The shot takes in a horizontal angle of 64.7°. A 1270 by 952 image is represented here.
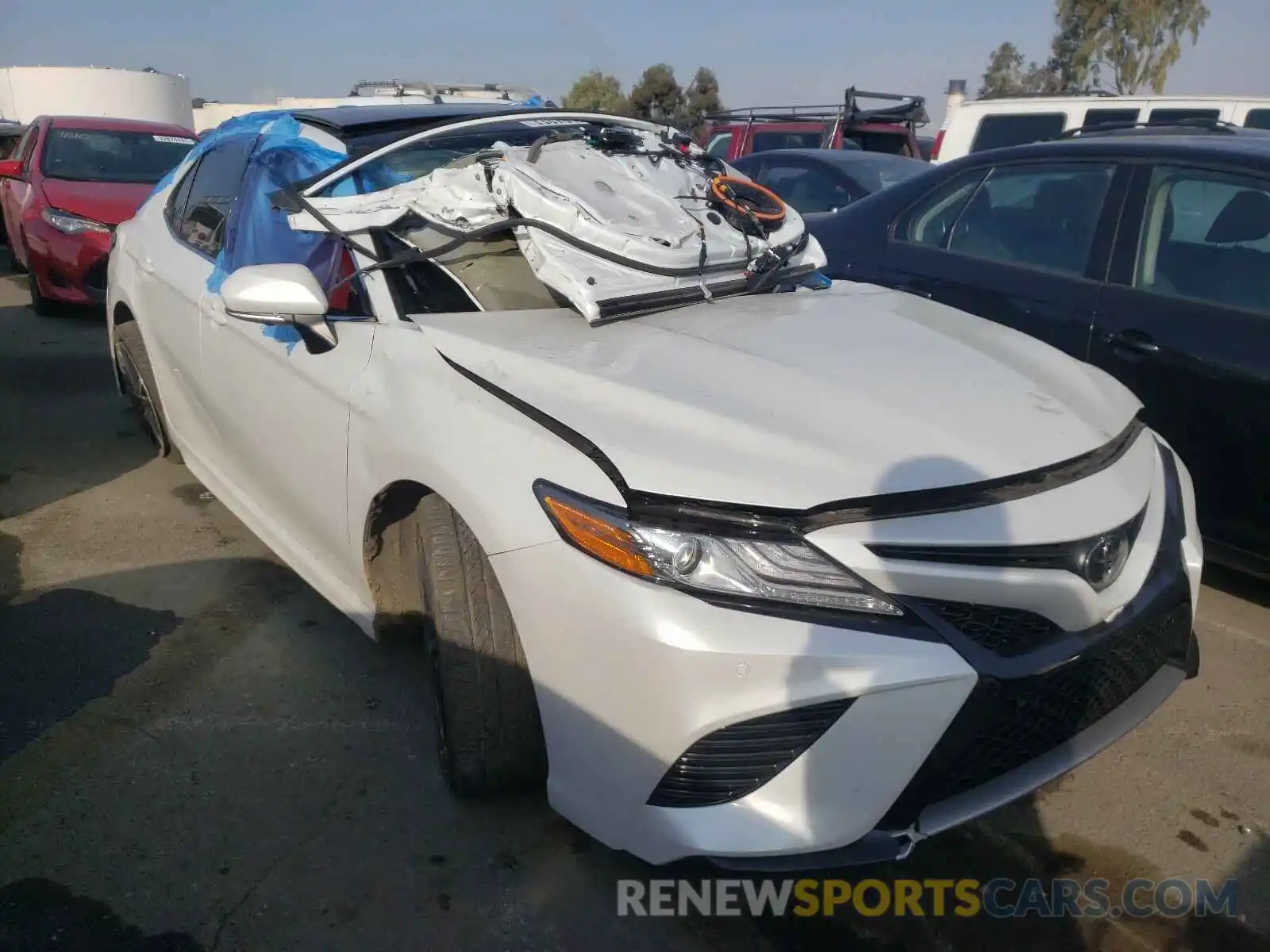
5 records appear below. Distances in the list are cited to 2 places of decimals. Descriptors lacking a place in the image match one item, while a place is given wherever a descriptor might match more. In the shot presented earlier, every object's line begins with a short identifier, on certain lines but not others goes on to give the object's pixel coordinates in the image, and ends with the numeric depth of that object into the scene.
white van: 7.44
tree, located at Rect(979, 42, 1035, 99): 44.38
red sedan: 7.32
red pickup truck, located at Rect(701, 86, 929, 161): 12.05
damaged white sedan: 1.80
